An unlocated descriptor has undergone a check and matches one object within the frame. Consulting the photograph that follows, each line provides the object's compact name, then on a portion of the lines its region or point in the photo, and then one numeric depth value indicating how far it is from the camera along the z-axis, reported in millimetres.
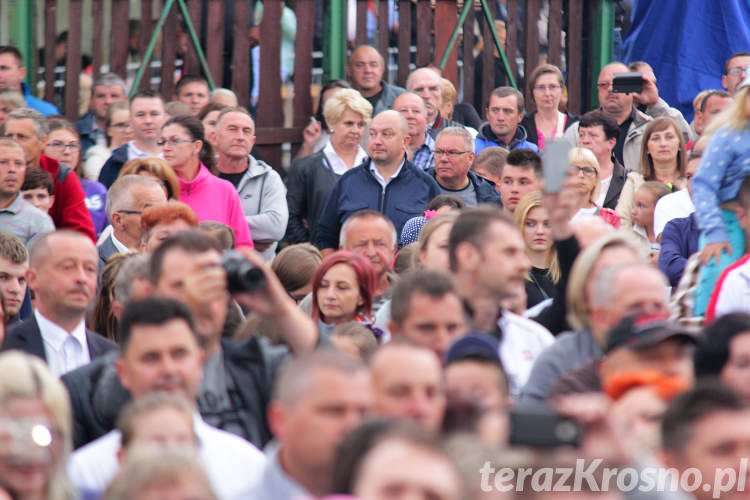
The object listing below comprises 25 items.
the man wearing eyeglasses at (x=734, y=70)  21972
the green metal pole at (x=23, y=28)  21359
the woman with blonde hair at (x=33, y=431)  7844
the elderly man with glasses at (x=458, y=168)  18109
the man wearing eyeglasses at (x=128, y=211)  15062
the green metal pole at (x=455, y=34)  22797
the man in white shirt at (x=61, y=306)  11469
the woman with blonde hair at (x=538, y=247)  14055
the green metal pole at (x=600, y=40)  24562
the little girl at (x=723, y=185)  13258
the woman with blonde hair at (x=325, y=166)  18781
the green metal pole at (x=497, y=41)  23156
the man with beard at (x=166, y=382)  8703
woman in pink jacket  16828
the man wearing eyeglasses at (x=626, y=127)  20547
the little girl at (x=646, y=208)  17703
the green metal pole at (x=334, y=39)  22125
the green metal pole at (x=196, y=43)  21453
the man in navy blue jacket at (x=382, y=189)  17672
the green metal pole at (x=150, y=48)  21328
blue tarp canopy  23531
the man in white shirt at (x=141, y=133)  18266
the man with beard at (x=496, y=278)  11055
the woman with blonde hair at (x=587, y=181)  16766
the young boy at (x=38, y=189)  15812
